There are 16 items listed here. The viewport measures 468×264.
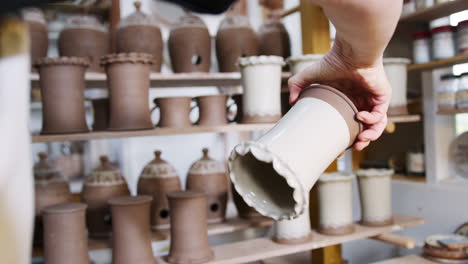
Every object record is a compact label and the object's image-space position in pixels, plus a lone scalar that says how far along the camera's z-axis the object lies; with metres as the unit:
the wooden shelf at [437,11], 2.13
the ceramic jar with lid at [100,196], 1.91
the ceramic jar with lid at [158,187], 2.02
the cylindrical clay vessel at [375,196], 2.16
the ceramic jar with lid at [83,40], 1.98
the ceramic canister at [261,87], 1.91
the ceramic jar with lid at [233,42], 2.22
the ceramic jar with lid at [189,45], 2.12
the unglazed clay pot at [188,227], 1.72
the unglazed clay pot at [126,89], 1.75
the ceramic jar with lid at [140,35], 2.03
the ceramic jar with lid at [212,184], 2.08
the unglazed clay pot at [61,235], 1.60
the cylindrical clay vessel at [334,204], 2.04
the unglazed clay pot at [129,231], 1.67
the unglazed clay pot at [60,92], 1.68
